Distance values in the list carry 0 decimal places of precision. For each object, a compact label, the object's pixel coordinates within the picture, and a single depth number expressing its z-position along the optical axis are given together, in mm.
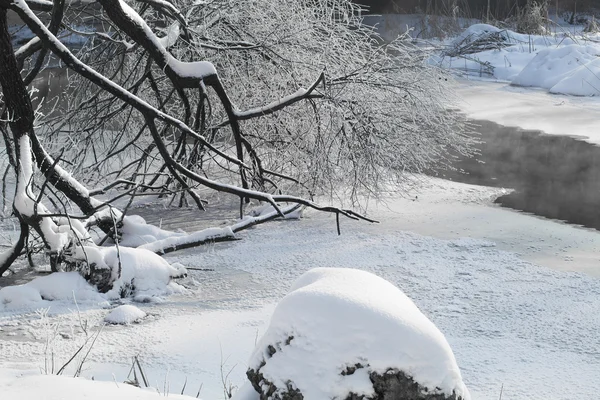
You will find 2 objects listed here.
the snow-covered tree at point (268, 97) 13320
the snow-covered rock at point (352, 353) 5387
